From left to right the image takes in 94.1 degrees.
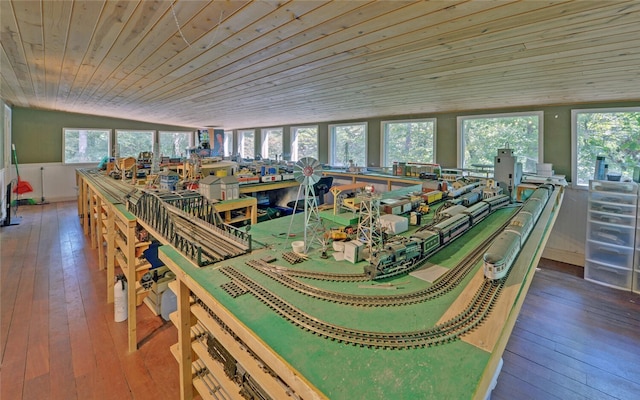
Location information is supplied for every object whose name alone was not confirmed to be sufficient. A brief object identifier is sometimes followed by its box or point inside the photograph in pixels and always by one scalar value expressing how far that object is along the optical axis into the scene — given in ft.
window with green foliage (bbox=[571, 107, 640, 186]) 13.15
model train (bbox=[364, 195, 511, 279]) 4.10
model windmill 5.46
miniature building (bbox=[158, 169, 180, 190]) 10.56
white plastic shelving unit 11.84
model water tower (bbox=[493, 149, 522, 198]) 9.95
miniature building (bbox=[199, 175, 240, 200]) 9.61
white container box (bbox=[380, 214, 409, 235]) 5.97
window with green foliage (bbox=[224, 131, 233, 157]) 35.42
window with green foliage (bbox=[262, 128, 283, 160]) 29.43
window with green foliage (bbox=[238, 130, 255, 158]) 32.86
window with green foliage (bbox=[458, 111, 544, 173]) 15.34
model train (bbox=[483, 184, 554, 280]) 3.76
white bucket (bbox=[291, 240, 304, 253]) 5.01
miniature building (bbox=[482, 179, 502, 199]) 9.00
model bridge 4.96
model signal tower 4.67
